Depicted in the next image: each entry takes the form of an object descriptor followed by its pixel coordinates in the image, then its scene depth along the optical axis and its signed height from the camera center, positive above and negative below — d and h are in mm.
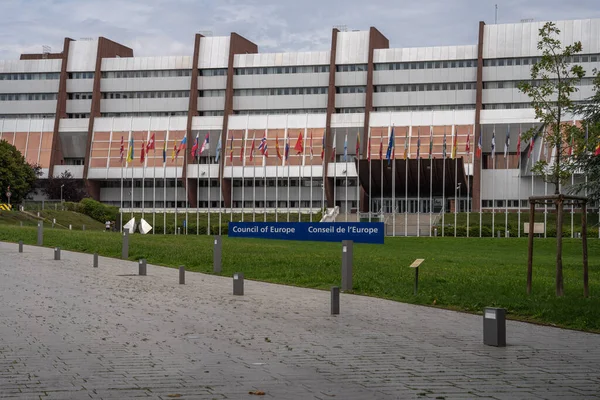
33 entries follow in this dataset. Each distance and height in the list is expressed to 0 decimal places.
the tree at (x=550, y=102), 22297 +4628
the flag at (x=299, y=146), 84125 +11446
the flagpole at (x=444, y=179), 79612 +9497
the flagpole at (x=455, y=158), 83312 +11230
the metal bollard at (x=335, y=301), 17997 -619
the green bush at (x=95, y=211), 93500 +4835
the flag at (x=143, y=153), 87988 +10454
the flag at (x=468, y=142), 84169 +12803
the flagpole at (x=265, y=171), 90088 +10214
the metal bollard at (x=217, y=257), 30797 +231
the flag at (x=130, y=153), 89488 +10668
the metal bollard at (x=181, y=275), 25656 -376
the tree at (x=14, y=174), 87125 +7927
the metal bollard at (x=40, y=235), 45719 +993
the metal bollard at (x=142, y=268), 28594 -262
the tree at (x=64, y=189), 102500 +7587
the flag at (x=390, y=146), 80688 +11480
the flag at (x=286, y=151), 85912 +11220
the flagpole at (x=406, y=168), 80588 +10498
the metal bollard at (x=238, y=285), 22156 -494
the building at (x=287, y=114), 97625 +17641
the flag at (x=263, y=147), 85200 +11276
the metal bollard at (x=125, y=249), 38062 +422
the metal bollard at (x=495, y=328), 13703 -758
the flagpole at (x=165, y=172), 99469 +9903
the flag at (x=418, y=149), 84000 +11674
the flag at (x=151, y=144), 85012 +11028
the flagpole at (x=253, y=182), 97788 +9382
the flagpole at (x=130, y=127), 106431 +15717
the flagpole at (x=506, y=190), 75938 +9634
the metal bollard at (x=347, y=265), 23250 +146
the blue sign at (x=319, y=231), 58406 +2533
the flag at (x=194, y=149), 86144 +10910
